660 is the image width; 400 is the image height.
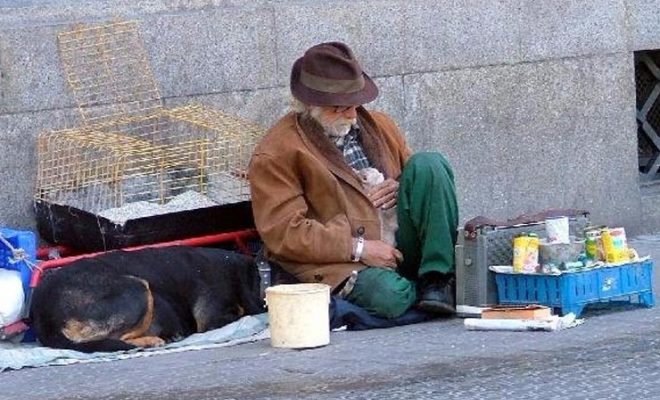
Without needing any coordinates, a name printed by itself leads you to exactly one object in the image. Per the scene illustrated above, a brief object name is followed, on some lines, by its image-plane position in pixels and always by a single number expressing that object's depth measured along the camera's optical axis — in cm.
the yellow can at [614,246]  1392
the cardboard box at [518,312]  1341
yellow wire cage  1440
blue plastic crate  1363
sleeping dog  1307
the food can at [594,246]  1398
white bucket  1277
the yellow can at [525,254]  1363
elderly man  1377
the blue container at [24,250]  1344
